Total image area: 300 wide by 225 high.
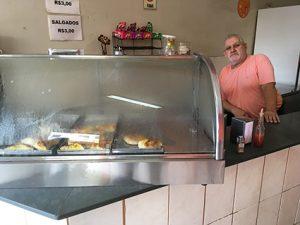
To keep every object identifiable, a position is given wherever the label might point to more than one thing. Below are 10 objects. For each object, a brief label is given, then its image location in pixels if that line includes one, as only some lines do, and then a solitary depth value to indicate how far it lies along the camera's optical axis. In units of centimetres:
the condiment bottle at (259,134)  120
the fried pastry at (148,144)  96
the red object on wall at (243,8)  308
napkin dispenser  118
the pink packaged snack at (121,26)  239
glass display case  91
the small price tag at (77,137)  97
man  192
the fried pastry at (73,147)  93
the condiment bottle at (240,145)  114
